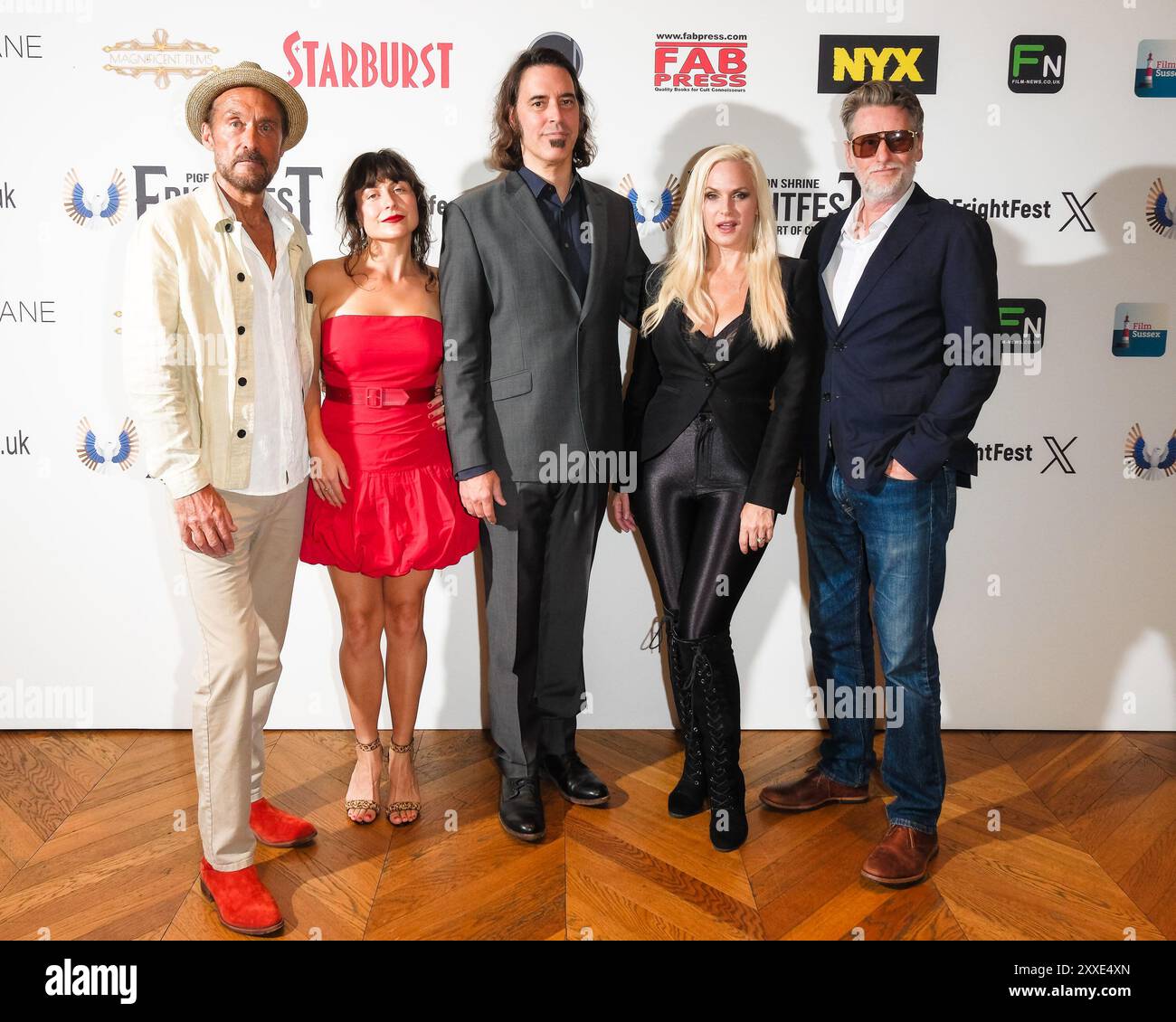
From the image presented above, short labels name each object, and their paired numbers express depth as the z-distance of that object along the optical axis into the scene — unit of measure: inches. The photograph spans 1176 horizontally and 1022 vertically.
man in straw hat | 92.4
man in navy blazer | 103.0
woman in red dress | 110.4
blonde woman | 107.6
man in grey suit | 109.5
